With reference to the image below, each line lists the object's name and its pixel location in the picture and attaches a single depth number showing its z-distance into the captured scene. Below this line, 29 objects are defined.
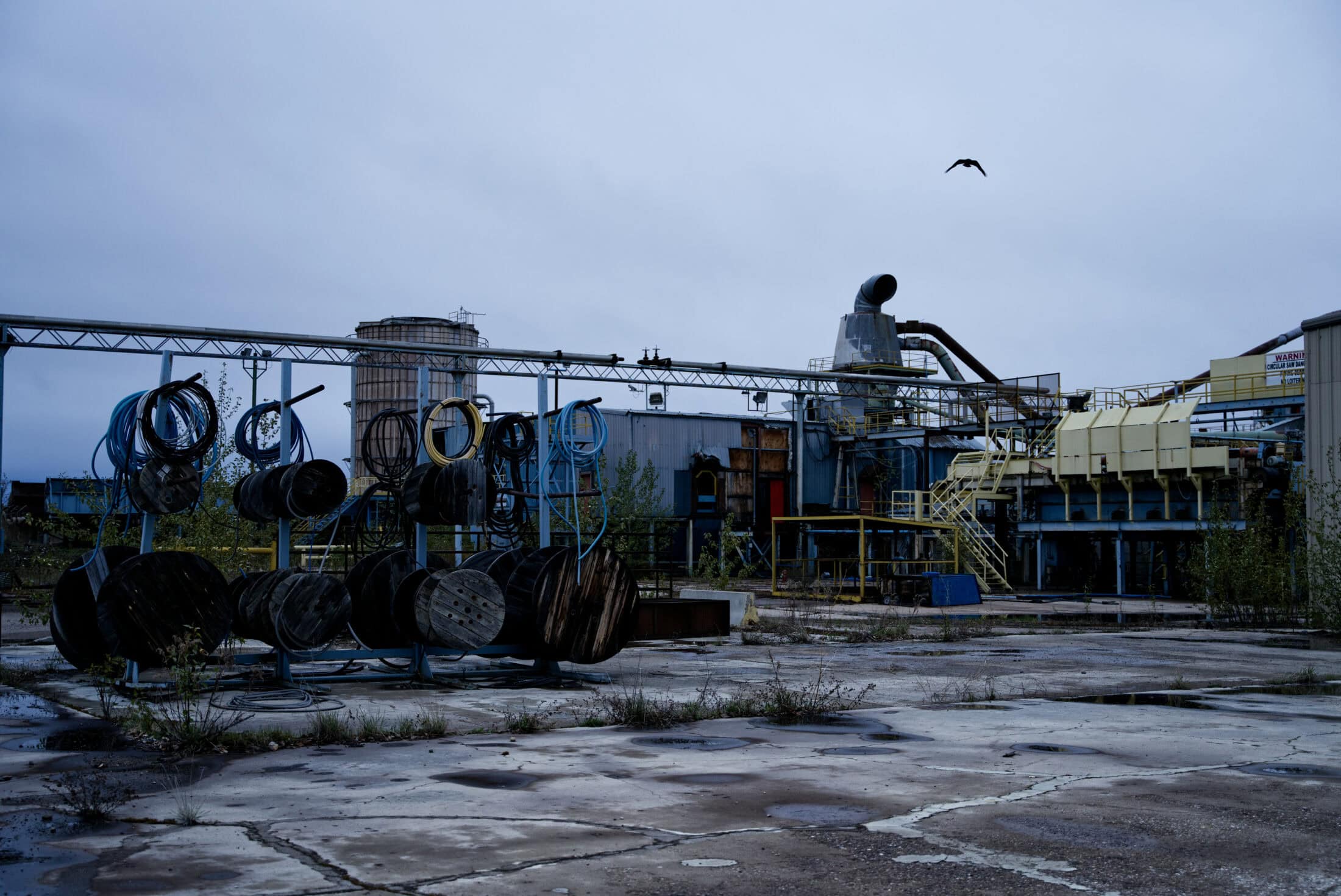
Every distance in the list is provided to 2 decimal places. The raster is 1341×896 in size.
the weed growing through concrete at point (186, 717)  9.49
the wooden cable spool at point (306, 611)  13.15
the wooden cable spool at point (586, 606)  14.31
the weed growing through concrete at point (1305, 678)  15.20
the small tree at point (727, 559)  30.52
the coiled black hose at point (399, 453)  15.45
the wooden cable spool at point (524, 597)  14.95
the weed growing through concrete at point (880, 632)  22.17
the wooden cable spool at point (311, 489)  13.75
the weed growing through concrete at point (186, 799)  6.99
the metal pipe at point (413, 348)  42.00
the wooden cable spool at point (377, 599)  15.10
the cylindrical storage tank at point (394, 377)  69.12
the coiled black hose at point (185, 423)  13.36
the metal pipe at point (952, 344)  68.40
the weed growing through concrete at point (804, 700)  11.55
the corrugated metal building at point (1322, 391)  26.52
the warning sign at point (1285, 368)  49.81
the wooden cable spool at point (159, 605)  12.63
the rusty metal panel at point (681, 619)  21.45
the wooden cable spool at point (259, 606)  13.35
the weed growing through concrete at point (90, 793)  7.07
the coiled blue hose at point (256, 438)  15.52
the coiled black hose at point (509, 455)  15.90
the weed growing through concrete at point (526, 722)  10.70
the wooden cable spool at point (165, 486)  13.29
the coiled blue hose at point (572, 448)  14.95
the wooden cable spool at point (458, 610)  13.73
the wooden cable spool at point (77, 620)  14.23
